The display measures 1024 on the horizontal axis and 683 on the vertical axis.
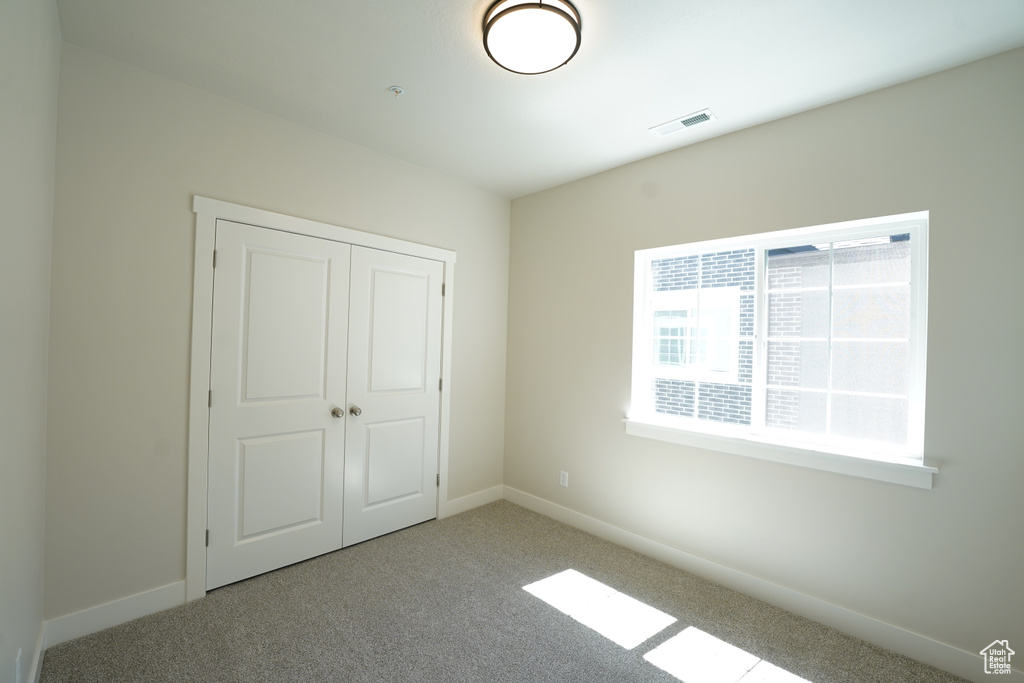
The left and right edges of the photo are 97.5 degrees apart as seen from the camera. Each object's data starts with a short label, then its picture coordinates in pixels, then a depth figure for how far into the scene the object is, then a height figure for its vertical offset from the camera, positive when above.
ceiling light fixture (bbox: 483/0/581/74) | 1.74 +1.24
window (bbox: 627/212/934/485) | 2.30 +0.05
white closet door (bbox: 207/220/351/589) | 2.54 -0.40
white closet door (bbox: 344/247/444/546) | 3.11 -0.40
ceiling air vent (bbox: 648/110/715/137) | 2.57 +1.33
